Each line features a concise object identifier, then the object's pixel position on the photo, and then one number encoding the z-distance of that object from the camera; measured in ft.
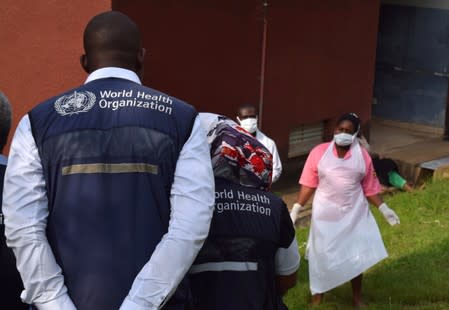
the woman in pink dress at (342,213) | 21.99
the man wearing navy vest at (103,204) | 8.54
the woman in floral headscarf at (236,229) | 10.25
